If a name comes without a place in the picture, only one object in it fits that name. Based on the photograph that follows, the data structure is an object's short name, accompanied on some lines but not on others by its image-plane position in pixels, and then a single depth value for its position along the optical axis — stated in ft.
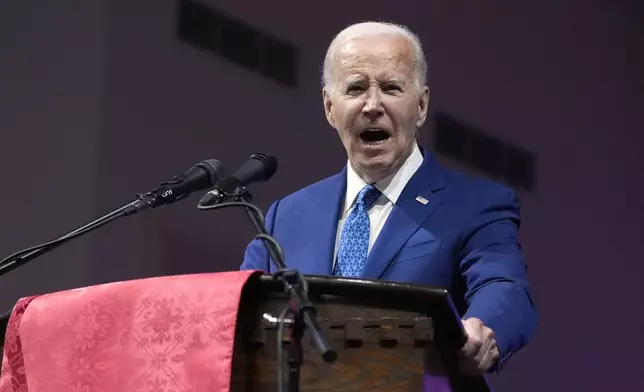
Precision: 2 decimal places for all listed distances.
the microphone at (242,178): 24.98
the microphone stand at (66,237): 25.21
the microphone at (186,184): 25.34
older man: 25.46
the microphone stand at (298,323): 23.75
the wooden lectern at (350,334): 24.08
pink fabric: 24.13
